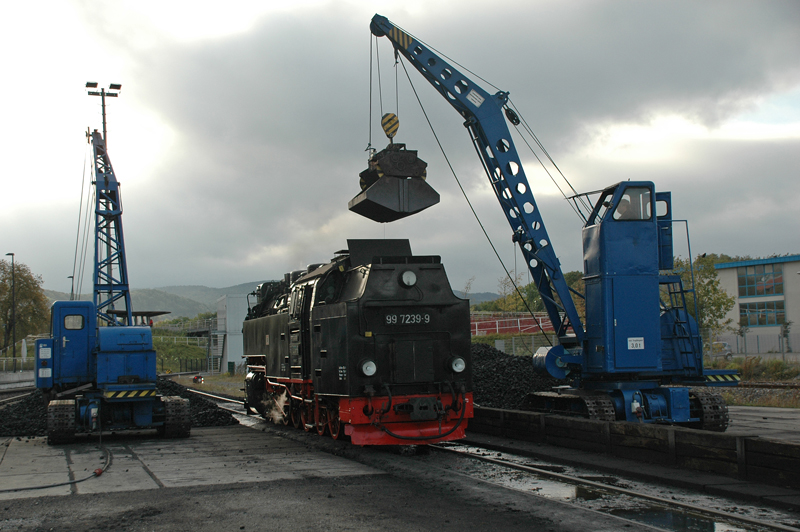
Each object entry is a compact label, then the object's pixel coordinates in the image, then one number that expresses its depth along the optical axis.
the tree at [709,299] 38.78
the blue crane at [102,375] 13.48
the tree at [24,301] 60.88
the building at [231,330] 57.16
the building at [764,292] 46.62
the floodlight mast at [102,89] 40.31
